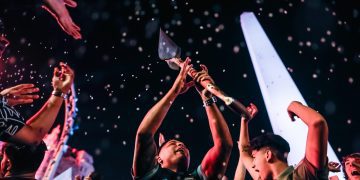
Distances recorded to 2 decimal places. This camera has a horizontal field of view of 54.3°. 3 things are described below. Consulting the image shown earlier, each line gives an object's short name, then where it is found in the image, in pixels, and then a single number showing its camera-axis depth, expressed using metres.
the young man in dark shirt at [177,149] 2.54
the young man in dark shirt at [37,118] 2.13
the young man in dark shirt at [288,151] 2.35
